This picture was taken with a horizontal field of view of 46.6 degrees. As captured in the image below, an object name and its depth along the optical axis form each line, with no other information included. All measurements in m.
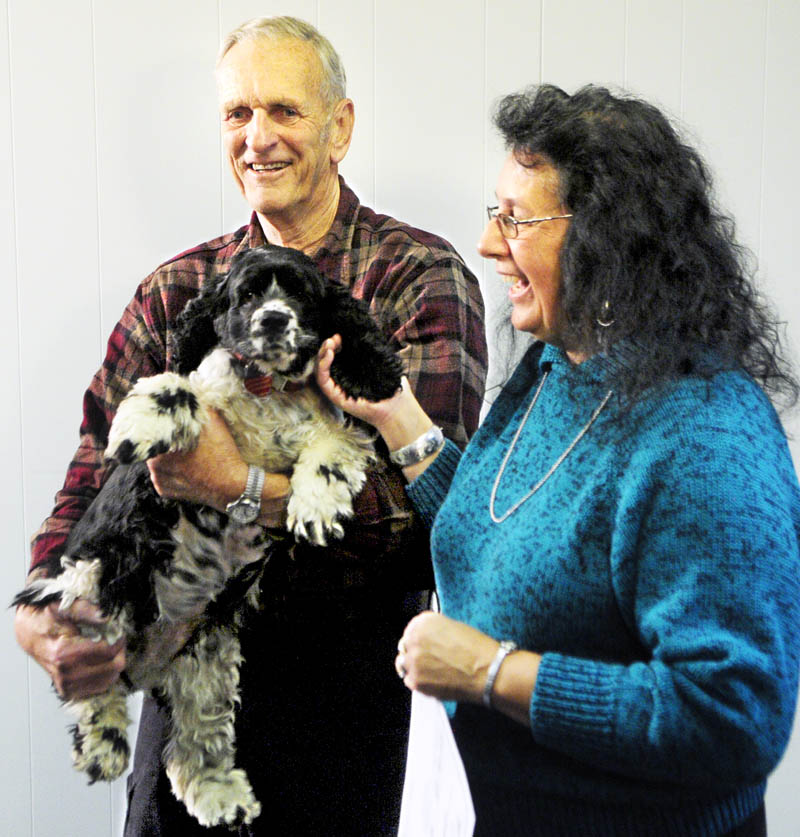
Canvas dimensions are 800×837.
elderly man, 1.55
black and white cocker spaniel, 1.42
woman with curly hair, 1.00
